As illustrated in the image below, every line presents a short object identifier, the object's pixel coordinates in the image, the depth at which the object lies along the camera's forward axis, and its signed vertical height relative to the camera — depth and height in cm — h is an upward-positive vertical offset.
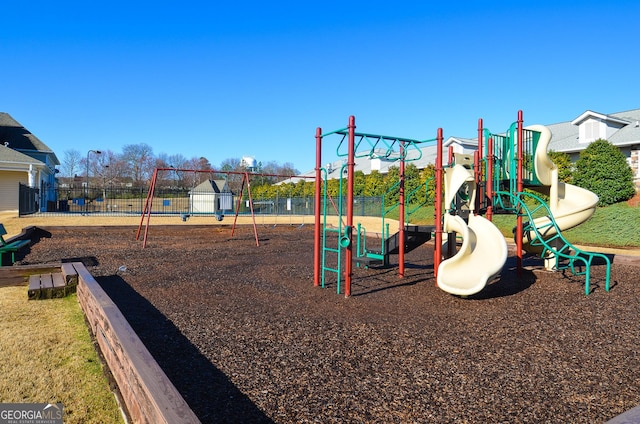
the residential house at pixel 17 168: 2817 +253
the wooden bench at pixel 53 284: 647 -118
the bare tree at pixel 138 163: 6556 +655
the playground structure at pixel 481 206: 705 -2
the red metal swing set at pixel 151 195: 1448 +37
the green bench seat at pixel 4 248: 814 -77
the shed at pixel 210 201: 4103 +44
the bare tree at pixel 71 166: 6875 +623
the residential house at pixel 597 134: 2484 +463
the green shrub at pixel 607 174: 2170 +149
